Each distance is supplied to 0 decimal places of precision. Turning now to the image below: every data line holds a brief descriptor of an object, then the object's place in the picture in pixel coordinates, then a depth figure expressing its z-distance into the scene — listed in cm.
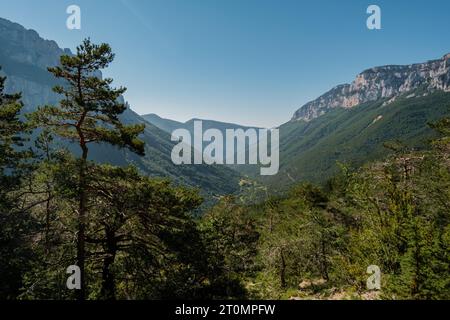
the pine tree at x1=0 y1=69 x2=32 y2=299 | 1505
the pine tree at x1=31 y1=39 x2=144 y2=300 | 1516
